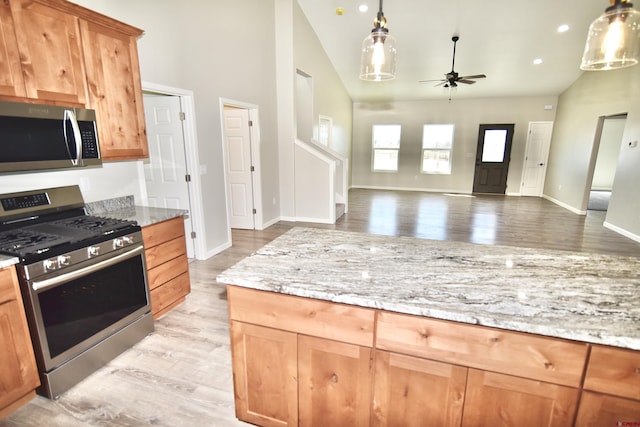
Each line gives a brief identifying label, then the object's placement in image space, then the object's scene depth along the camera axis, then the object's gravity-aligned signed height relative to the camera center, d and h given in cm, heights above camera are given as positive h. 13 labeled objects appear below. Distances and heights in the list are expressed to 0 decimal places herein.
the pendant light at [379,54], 167 +55
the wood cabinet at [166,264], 255 -96
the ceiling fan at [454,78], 584 +141
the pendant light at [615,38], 133 +51
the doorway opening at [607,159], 977 -16
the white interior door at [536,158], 909 -12
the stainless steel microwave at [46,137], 184 +9
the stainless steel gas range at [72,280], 175 -79
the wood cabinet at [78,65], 183 +58
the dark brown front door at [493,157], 944 -11
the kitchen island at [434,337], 104 -67
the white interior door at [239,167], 518 -25
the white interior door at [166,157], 377 -6
